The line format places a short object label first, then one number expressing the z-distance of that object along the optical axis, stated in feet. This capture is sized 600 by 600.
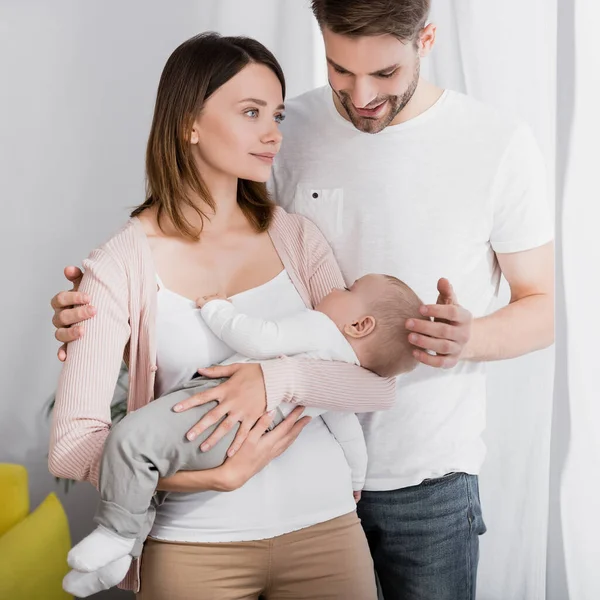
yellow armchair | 7.41
